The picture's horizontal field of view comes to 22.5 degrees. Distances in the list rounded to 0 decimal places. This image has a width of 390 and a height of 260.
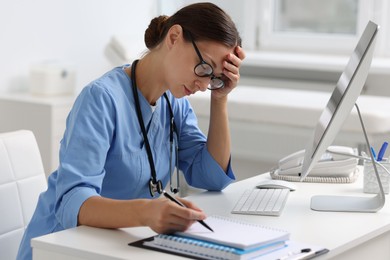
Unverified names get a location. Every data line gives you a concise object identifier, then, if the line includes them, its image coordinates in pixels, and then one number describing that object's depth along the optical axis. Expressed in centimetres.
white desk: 204
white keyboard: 240
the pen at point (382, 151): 264
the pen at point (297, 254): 200
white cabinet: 441
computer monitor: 223
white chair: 250
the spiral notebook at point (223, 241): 197
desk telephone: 281
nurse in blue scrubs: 217
